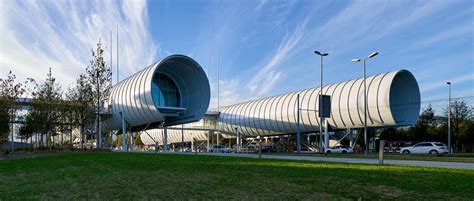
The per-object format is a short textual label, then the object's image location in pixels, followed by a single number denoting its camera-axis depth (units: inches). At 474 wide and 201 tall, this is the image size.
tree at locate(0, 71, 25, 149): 1334.9
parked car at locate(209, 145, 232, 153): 2349.0
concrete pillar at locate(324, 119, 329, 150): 2198.1
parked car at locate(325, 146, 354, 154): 2004.2
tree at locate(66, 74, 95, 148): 1620.3
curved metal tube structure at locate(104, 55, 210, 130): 2043.6
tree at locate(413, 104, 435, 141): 2518.0
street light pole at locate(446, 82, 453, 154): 1828.7
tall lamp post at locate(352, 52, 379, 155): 1853.8
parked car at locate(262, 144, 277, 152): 2507.1
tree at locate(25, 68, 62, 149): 1582.2
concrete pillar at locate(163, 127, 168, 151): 2311.8
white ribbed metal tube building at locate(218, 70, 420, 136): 1984.5
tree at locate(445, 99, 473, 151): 2274.6
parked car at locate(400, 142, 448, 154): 1659.7
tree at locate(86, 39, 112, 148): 1635.1
